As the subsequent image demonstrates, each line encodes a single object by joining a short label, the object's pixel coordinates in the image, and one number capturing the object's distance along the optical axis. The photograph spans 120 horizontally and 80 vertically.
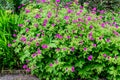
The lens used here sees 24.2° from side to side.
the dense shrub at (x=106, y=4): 6.49
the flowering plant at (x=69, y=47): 4.54
